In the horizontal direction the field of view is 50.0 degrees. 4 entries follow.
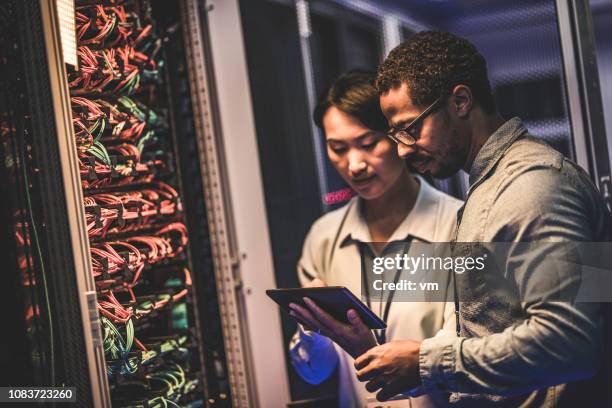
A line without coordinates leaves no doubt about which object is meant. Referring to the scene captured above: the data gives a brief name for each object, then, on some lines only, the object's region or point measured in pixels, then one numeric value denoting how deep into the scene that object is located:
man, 1.44
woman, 2.14
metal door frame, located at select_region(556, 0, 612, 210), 2.07
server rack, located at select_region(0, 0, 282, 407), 1.55
